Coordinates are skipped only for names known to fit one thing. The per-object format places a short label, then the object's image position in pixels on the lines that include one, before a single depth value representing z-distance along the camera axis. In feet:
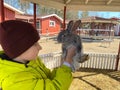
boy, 1.37
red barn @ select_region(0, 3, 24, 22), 20.77
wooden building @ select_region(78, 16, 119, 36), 33.44
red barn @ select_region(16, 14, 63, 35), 32.79
